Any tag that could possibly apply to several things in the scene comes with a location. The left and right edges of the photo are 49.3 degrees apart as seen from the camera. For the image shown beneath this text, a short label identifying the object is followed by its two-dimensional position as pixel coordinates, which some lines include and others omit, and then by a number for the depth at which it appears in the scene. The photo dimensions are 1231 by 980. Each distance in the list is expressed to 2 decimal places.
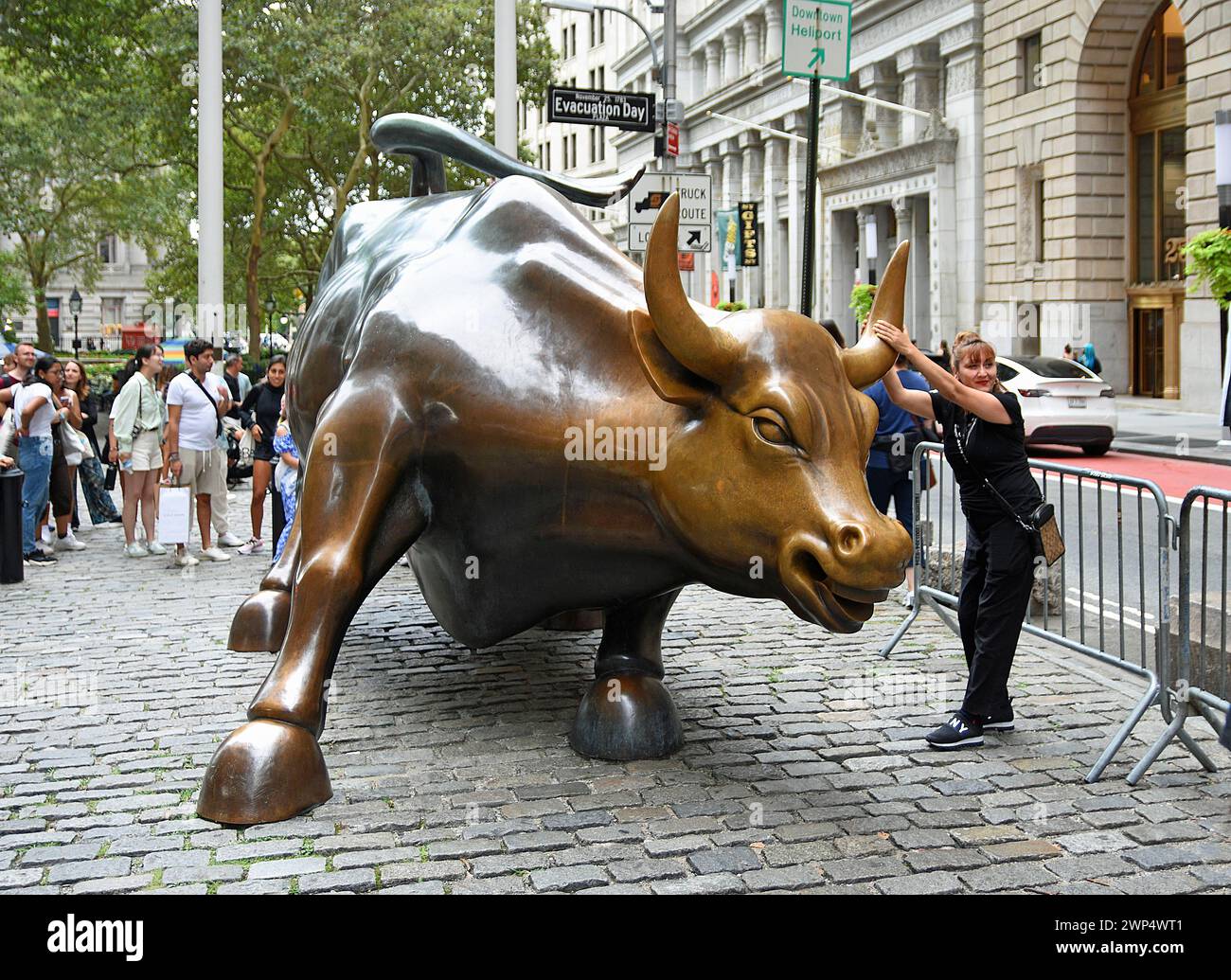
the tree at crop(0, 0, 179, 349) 24.78
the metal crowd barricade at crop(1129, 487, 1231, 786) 5.57
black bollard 10.73
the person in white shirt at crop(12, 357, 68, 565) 11.84
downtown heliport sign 11.66
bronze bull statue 4.70
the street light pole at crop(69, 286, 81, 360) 60.28
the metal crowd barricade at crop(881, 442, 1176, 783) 5.89
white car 21.34
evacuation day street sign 15.95
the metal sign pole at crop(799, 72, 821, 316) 10.41
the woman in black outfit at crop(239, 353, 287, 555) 12.76
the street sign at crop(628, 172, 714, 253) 15.45
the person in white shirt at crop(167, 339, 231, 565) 11.86
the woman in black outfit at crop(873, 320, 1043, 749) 6.16
